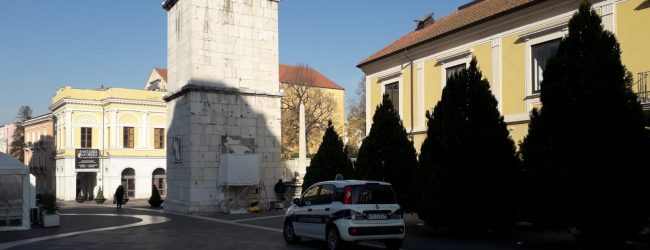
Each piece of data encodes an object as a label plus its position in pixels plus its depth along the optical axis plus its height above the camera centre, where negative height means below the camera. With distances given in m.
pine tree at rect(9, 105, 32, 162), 75.81 +1.00
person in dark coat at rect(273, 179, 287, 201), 28.50 -2.01
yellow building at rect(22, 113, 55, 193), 63.27 -0.04
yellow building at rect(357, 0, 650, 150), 18.47 +3.79
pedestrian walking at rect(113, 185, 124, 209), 32.16 -2.57
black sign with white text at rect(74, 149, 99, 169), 54.12 -0.86
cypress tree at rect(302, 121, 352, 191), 24.05 -0.53
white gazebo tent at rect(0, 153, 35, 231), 19.92 -1.58
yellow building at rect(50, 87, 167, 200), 54.84 +0.64
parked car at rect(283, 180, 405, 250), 12.62 -1.49
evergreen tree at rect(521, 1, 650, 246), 11.81 +0.01
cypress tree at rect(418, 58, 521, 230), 14.88 -0.46
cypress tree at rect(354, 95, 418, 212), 18.62 -0.26
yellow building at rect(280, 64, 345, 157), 64.38 +5.94
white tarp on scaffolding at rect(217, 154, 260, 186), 26.69 -1.01
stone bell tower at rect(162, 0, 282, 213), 26.50 +2.24
